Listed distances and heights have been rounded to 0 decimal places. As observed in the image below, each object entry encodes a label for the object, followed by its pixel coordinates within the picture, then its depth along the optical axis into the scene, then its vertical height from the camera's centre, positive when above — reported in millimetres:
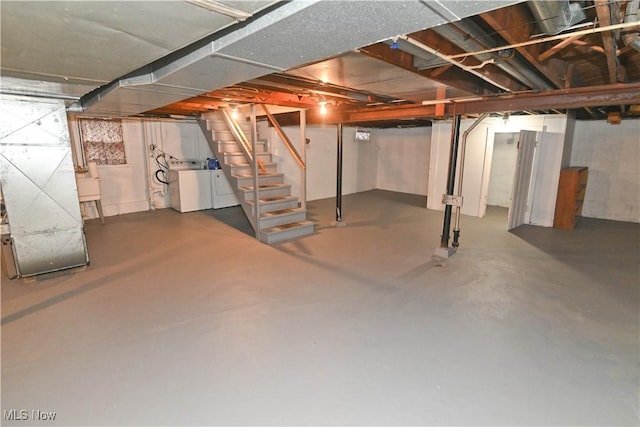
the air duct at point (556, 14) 1522 +709
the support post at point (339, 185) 5387 -536
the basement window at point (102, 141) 5562 +181
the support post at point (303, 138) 4836 +229
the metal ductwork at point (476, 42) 1664 +663
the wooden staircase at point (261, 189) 4585 -546
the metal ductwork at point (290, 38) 997 +452
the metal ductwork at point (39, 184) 2912 -327
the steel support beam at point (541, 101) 2766 +556
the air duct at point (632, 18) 1443 +672
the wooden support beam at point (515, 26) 1607 +703
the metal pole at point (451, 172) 3910 -219
